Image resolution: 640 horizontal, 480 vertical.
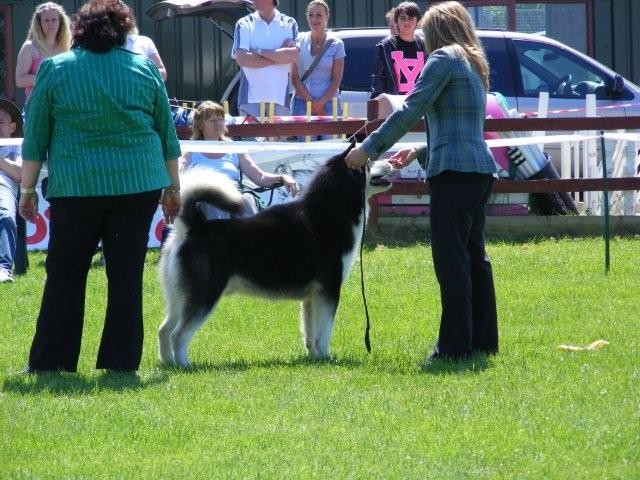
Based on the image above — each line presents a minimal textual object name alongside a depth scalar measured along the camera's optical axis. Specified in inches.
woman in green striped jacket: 500.7
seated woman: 766.5
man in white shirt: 973.2
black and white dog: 542.0
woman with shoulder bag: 987.3
